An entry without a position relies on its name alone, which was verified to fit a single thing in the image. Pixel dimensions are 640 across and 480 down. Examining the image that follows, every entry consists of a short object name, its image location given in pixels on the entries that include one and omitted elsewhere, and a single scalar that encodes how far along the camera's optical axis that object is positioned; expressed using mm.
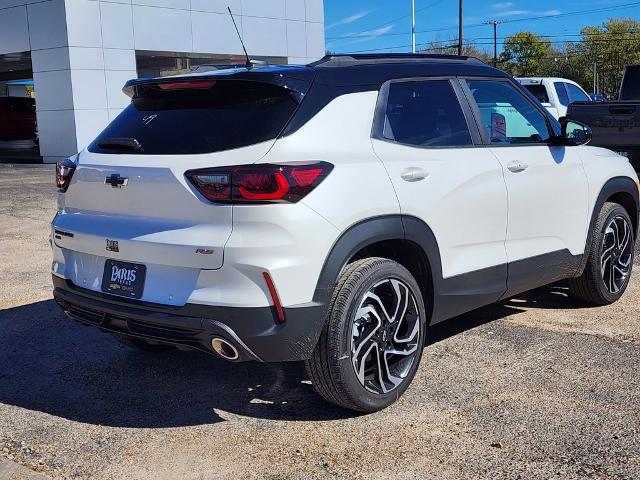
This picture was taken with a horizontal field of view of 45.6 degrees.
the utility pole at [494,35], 89625
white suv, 3492
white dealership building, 21812
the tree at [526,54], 88938
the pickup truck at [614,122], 11289
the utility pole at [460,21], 55469
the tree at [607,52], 82938
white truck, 16219
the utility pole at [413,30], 47281
